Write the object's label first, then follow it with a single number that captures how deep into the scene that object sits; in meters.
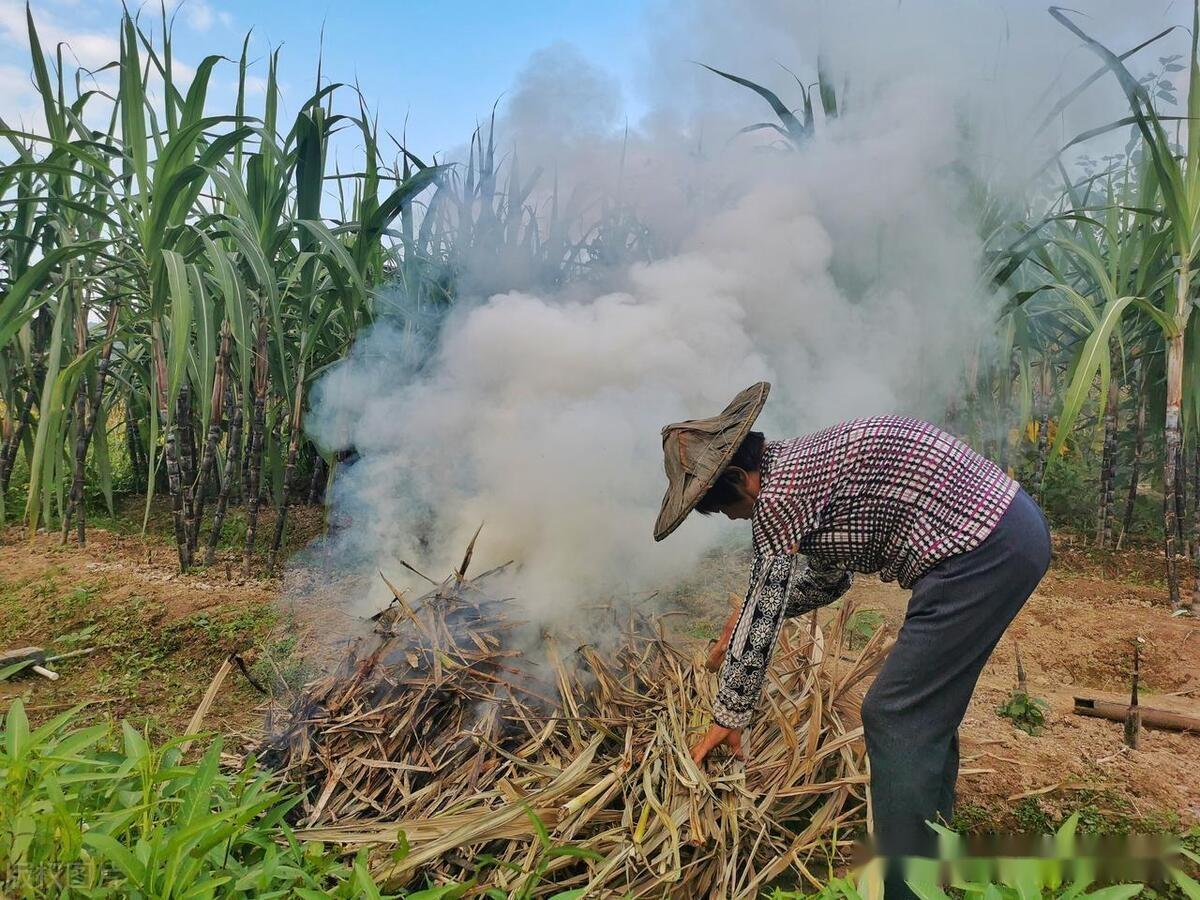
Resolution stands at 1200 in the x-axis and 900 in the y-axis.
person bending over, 1.71
